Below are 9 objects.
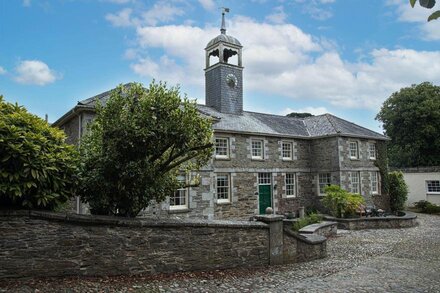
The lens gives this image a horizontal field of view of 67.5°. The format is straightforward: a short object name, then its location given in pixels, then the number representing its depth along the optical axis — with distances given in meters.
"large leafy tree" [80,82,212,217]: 7.15
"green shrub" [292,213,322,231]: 15.23
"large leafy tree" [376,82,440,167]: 33.38
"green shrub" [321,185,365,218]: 17.59
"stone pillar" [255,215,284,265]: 8.98
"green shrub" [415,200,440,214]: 24.73
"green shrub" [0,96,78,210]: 5.88
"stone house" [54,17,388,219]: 20.44
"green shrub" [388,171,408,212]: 25.45
